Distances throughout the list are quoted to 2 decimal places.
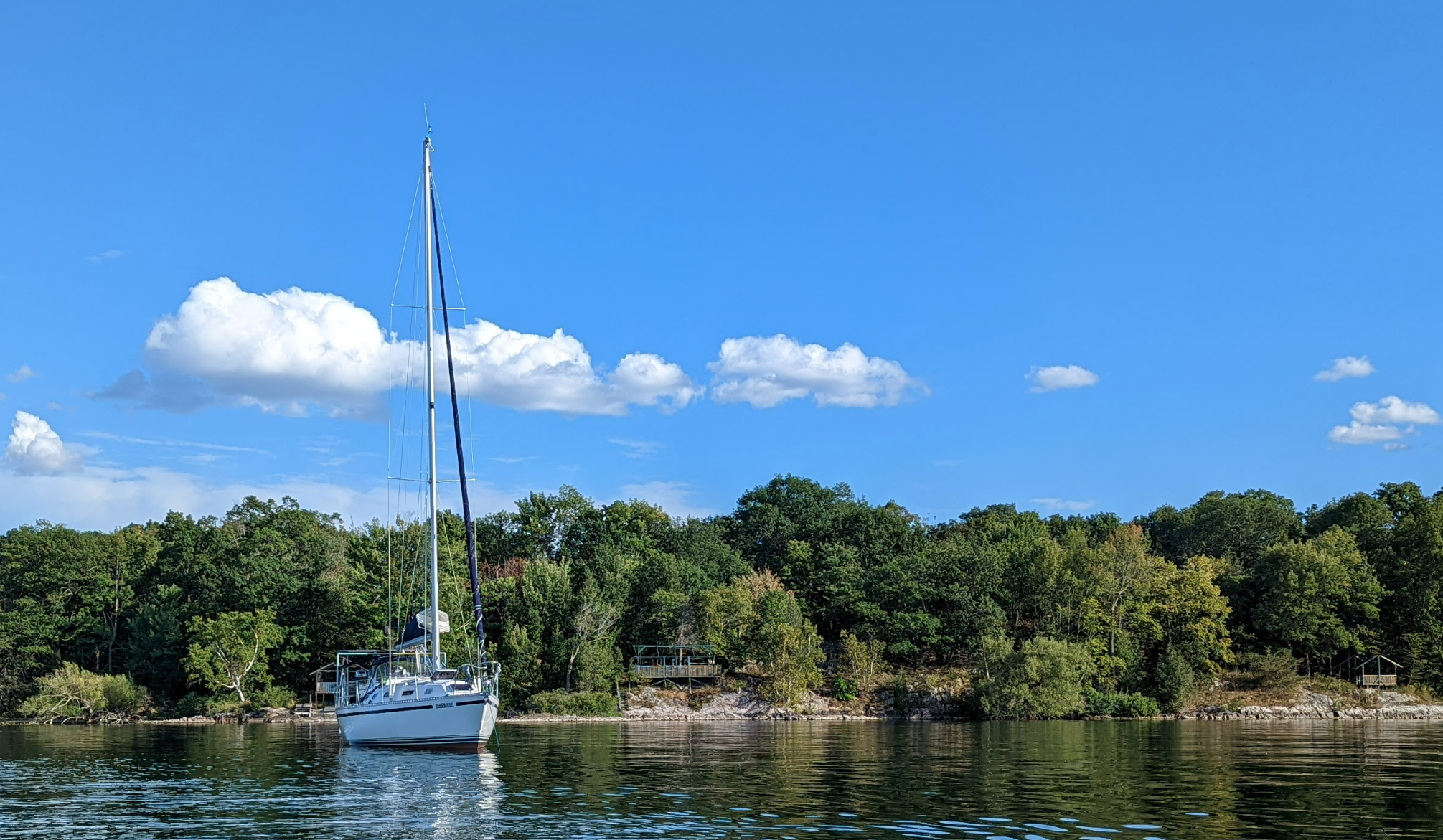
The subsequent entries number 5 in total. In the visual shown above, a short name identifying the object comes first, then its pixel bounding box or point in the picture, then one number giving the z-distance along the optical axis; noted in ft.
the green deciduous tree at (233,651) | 258.37
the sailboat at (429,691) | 145.48
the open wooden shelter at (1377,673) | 274.57
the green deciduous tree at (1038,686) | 244.42
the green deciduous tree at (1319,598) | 278.87
